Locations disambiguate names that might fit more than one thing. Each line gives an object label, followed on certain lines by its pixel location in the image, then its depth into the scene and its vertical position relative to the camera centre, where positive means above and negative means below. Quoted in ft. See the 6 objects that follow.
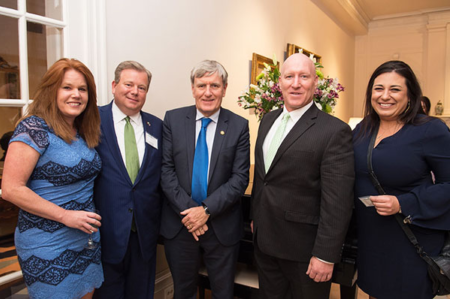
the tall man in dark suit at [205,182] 6.36 -0.88
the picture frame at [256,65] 13.16 +2.89
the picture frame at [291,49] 15.85 +4.21
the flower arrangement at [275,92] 8.77 +1.17
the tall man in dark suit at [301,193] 5.23 -0.94
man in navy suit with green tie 6.00 -0.93
